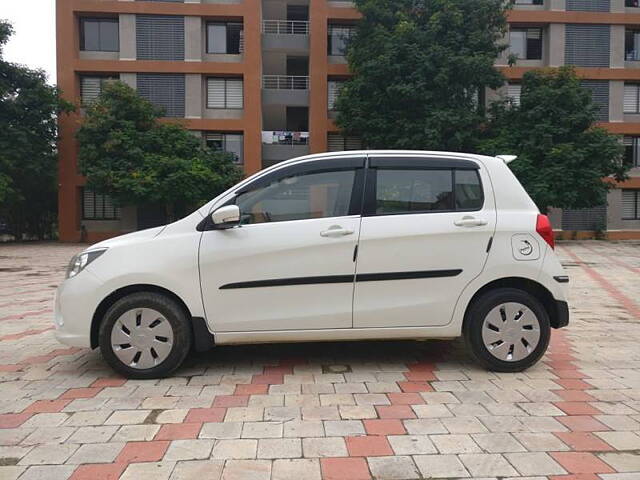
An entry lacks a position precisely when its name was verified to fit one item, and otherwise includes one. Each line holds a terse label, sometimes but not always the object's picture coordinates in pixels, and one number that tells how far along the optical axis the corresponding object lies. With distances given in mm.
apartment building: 26484
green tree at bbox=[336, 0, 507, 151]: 22688
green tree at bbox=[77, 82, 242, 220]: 22594
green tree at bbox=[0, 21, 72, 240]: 23312
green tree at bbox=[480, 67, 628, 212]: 22016
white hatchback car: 4301
